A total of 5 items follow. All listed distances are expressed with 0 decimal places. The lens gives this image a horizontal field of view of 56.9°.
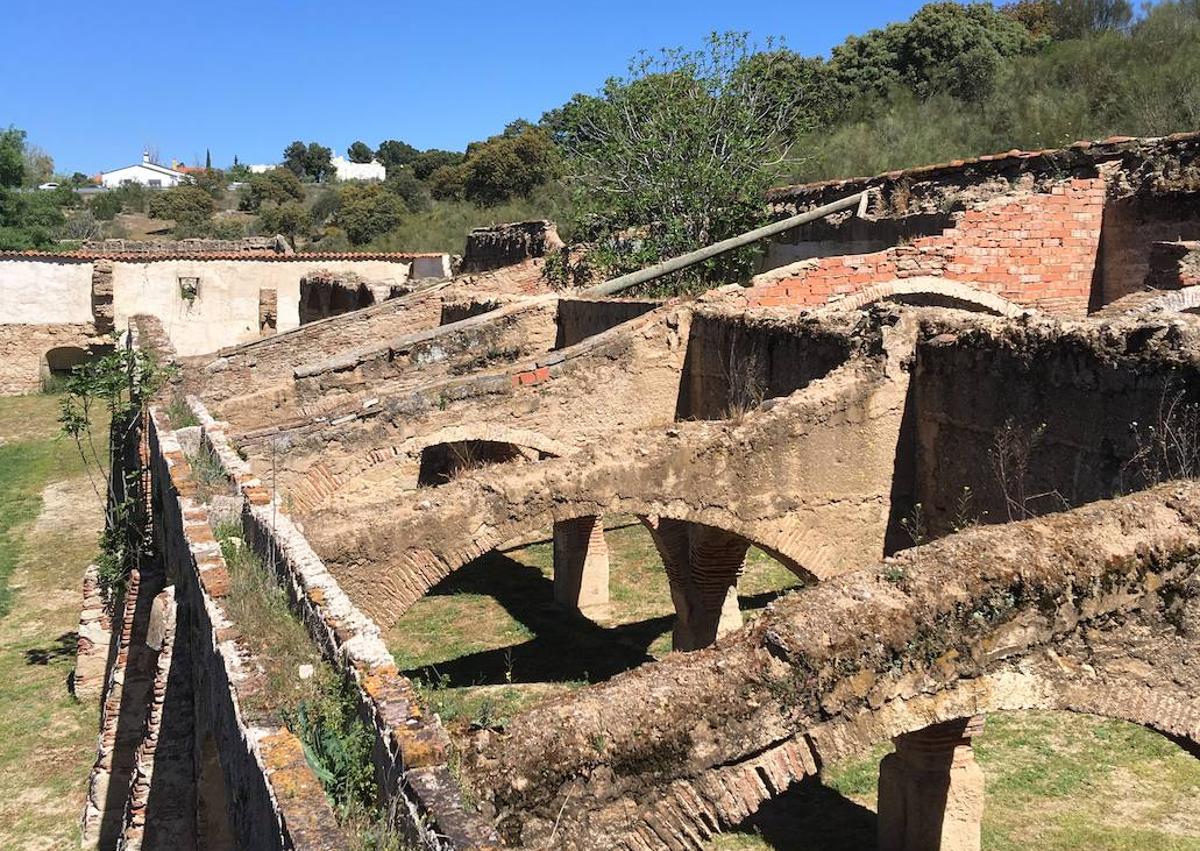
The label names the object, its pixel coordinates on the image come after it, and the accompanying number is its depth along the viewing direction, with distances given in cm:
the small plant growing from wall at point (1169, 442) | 572
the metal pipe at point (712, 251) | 1376
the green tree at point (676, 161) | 1662
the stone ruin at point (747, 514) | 388
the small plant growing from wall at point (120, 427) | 1148
